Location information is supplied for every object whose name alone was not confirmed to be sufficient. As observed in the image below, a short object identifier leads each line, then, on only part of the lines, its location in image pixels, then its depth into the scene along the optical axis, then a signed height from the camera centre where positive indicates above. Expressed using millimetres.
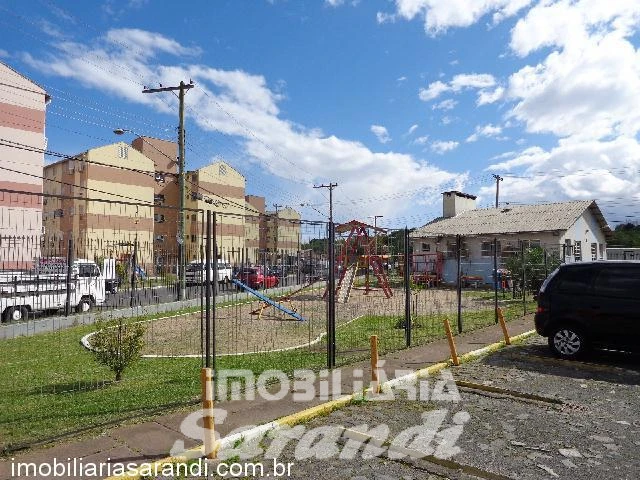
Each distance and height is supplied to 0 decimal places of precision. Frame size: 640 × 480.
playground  10219 -1913
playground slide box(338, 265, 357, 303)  19859 -1117
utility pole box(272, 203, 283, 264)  10544 +436
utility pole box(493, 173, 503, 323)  11798 -55
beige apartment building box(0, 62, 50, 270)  28188 +8833
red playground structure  21438 +111
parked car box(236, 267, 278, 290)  13480 -602
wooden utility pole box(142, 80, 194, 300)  21500 +6563
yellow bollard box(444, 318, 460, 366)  7902 -1577
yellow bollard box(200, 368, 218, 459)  4309 -1619
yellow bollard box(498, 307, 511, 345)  9625 -1600
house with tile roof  27047 +1822
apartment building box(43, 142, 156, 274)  39144 +8133
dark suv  7773 -878
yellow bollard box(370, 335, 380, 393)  6410 -1578
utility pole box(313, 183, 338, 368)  7516 -823
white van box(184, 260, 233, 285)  10866 -307
